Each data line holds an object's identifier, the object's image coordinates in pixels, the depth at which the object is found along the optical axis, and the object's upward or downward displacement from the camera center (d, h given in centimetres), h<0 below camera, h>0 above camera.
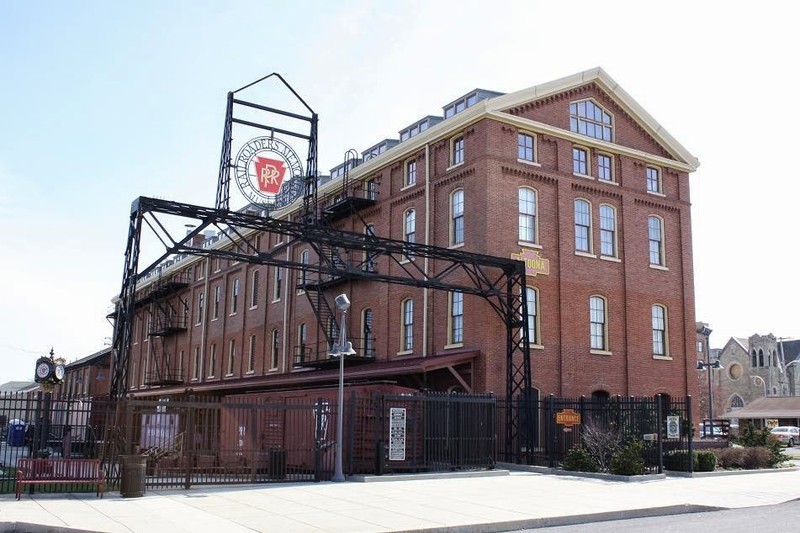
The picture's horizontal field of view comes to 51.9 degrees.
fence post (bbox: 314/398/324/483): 1888 -81
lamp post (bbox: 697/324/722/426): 4312 +390
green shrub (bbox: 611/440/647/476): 2066 -139
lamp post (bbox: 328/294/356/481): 1869 +102
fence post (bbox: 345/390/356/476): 1944 -66
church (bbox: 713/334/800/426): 8369 +349
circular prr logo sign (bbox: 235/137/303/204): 2328 +670
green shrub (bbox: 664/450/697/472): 2225 -147
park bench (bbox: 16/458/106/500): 1527 -139
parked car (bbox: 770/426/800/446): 5412 -179
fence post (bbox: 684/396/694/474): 2103 -45
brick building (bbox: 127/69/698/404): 2844 +619
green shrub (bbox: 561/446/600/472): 2173 -150
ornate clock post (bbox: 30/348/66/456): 2623 +82
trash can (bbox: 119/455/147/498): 1525 -146
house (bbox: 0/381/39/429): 1532 -22
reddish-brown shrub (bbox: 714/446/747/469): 2469 -154
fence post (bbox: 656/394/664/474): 2136 -69
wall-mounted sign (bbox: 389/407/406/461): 2017 -77
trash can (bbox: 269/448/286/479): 1878 -141
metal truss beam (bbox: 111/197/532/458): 1980 +398
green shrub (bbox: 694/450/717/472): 2295 -152
